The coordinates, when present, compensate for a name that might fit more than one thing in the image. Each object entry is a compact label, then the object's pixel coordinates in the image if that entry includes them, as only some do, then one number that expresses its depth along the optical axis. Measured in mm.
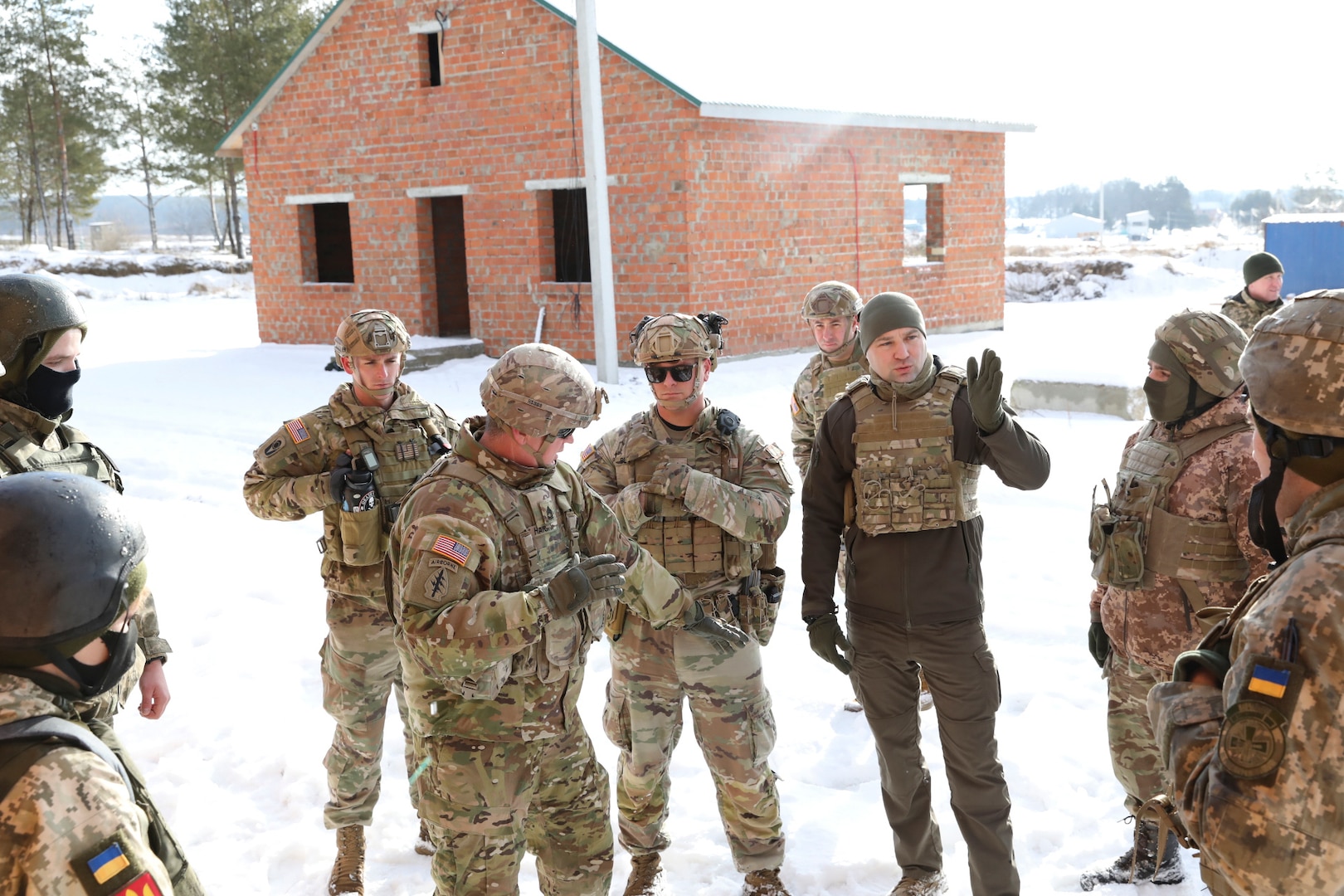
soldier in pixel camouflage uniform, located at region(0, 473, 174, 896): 1851
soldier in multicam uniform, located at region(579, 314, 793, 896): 4191
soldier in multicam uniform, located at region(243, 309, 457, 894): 4473
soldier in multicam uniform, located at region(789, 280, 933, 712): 6113
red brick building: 15094
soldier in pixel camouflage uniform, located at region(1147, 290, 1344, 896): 2018
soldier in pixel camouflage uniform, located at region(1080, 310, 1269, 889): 3914
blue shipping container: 19469
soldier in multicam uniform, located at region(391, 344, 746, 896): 3166
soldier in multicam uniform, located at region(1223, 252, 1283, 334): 10008
